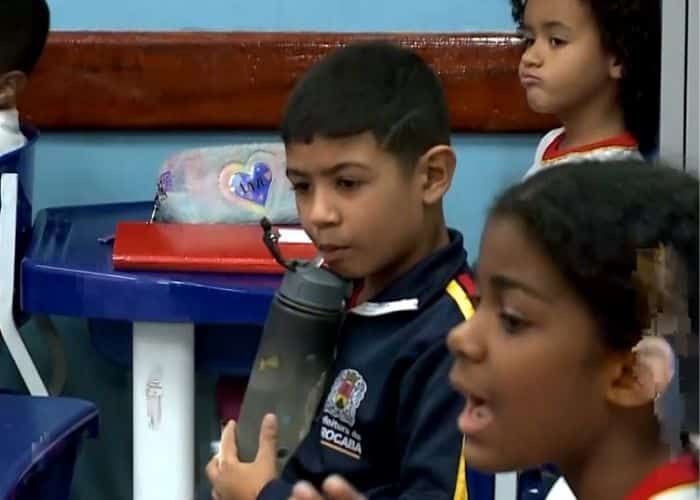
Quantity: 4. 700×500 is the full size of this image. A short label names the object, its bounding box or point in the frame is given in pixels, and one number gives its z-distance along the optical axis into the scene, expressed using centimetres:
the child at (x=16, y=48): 376
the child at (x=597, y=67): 357
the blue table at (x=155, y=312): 355
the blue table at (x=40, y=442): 321
